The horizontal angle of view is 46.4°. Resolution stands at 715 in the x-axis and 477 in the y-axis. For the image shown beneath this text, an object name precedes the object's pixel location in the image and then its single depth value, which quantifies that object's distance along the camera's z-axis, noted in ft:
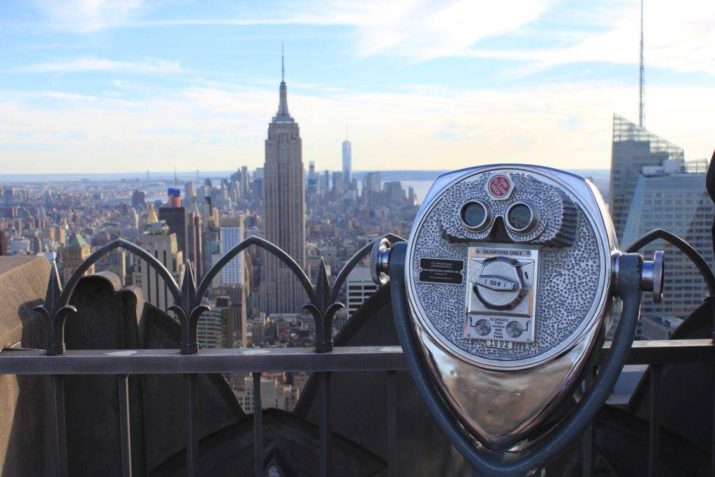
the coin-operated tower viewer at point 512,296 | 5.35
